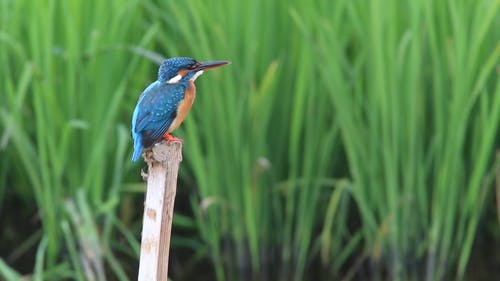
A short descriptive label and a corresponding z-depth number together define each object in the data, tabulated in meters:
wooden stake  9.10
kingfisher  9.22
